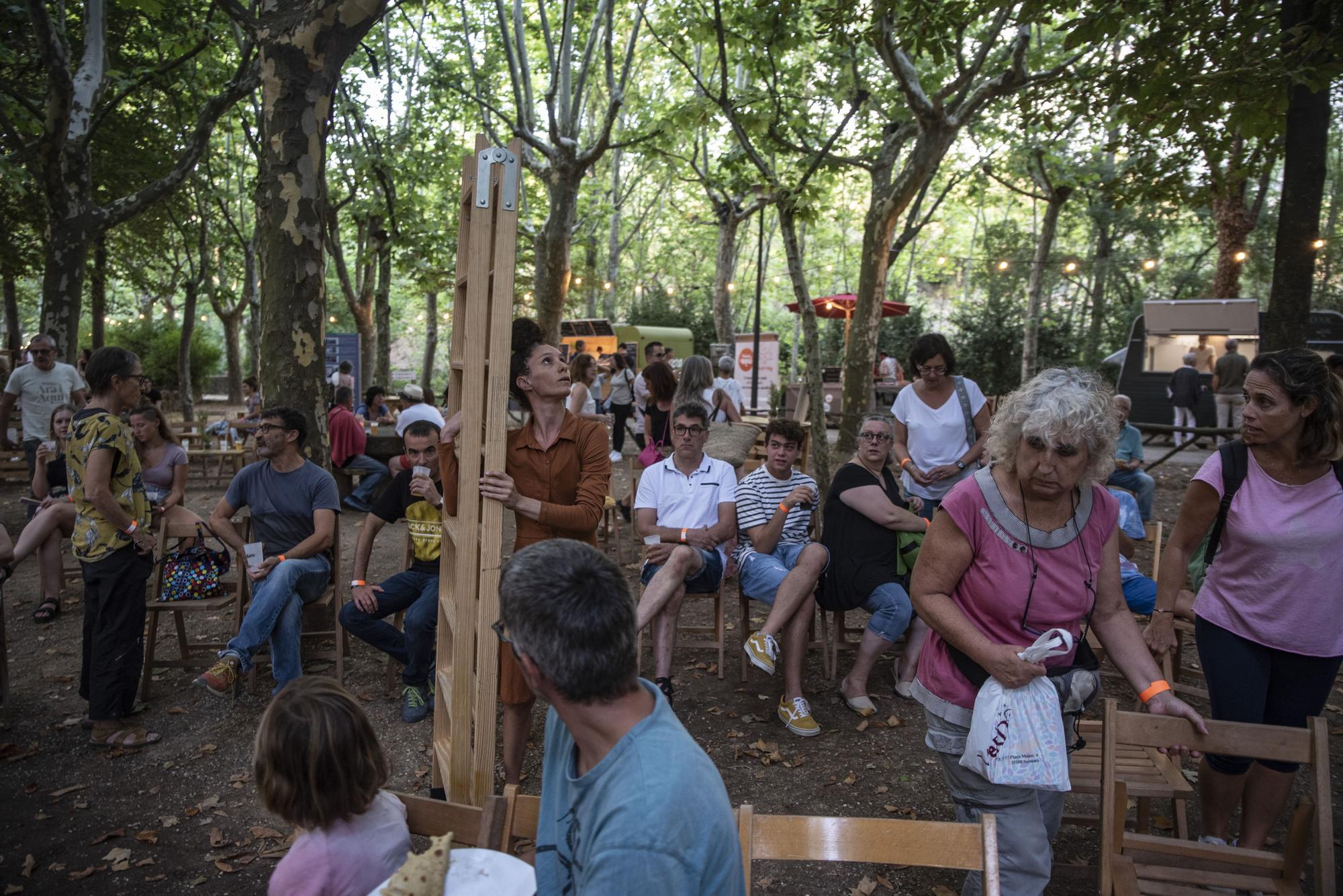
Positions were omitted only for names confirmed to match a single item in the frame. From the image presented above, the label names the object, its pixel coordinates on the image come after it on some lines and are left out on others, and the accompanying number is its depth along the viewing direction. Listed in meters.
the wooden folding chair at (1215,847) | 2.50
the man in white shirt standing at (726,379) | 12.45
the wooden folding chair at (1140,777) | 3.14
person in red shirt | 9.88
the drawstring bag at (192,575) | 5.12
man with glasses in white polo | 4.82
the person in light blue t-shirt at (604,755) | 1.36
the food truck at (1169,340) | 17.47
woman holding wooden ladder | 3.43
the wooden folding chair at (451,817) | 2.15
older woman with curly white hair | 2.37
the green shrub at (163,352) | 26.92
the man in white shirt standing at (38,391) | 9.05
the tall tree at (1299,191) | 5.65
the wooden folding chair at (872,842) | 2.11
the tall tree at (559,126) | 12.43
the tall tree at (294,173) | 5.64
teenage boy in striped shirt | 4.75
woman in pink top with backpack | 2.85
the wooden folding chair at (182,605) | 5.02
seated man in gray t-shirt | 4.77
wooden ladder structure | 2.75
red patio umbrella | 20.05
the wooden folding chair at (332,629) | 5.09
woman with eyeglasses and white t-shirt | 5.66
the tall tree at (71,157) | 9.64
